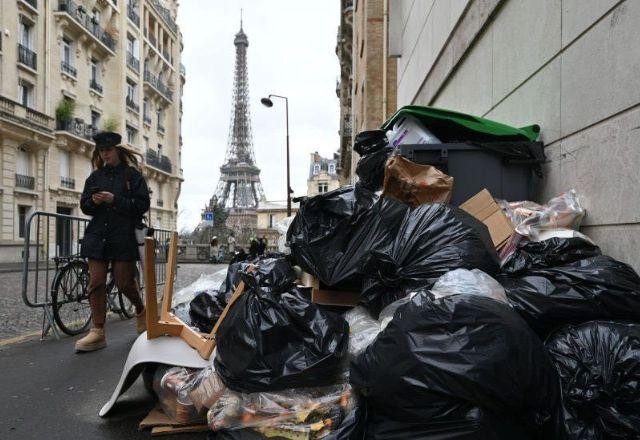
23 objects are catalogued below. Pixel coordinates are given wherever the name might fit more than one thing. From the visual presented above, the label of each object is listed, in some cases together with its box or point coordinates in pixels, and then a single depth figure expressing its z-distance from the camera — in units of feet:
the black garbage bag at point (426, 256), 7.24
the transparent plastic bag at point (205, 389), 6.81
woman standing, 12.37
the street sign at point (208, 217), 74.23
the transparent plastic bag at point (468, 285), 6.04
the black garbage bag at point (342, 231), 8.10
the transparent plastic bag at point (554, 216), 8.74
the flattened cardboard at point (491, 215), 9.09
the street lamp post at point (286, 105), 71.31
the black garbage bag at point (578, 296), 6.03
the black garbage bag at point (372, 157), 10.78
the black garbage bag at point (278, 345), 6.27
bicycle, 14.11
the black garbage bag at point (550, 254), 7.41
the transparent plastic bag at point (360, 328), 6.78
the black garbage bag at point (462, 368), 4.84
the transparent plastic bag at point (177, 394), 7.26
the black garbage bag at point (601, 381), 4.94
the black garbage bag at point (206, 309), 8.98
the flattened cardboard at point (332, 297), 8.25
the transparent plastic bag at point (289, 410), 6.04
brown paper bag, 9.74
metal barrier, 14.03
